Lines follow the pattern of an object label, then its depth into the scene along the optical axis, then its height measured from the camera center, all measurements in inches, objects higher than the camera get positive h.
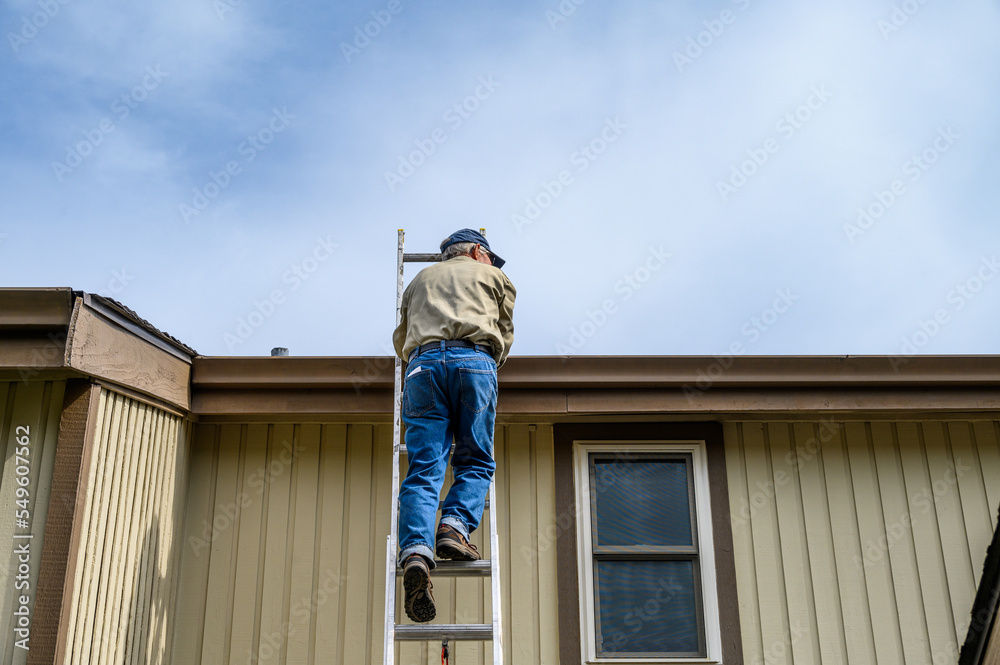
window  183.8 +17.2
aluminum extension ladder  133.6 +1.3
